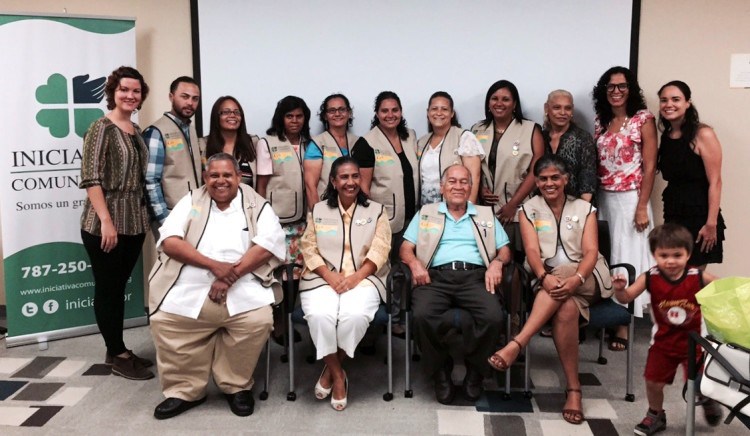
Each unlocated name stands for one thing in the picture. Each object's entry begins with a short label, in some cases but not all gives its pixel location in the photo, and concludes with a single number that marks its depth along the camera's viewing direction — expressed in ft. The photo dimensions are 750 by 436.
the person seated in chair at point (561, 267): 9.23
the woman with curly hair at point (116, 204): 9.94
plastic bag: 6.55
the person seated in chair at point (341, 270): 9.39
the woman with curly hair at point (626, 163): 11.41
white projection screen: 12.69
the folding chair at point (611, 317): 9.53
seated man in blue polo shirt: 9.42
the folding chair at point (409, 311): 9.45
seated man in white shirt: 9.18
